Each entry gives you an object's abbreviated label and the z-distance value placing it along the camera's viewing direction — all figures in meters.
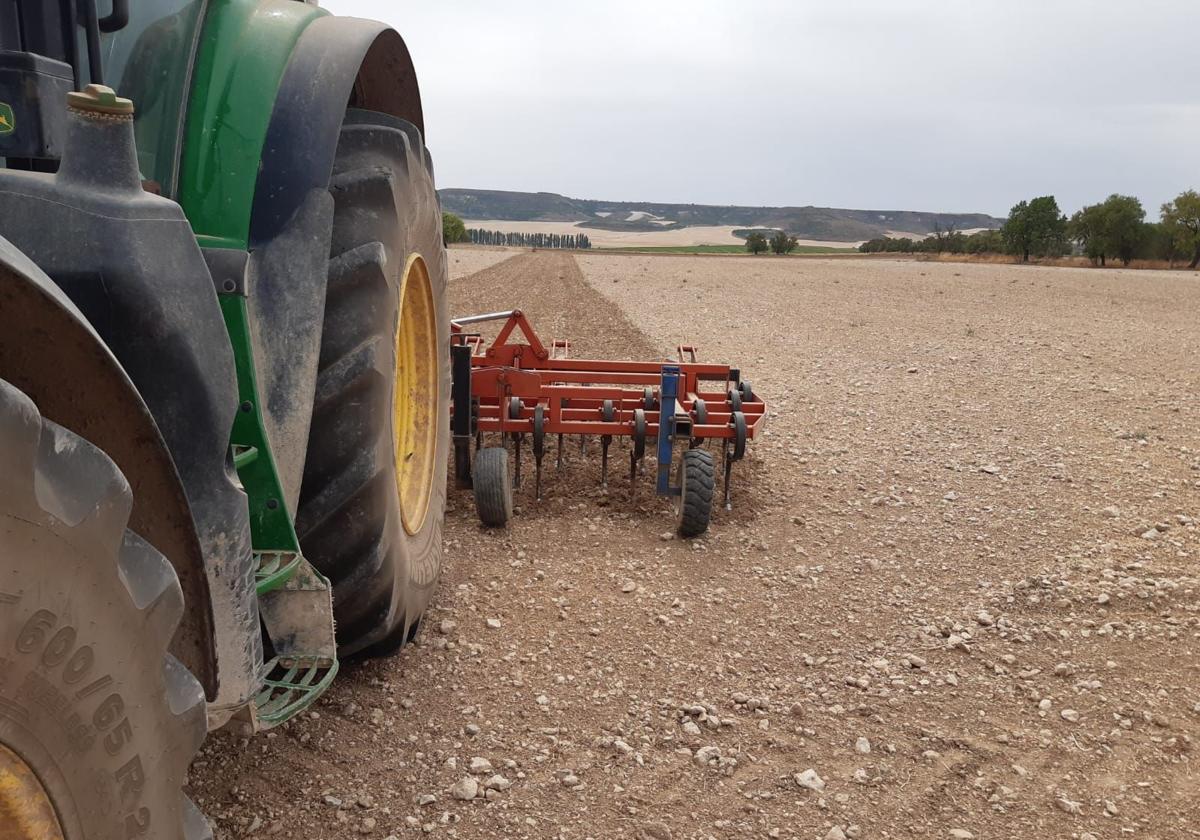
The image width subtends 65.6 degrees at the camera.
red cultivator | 4.29
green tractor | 1.22
